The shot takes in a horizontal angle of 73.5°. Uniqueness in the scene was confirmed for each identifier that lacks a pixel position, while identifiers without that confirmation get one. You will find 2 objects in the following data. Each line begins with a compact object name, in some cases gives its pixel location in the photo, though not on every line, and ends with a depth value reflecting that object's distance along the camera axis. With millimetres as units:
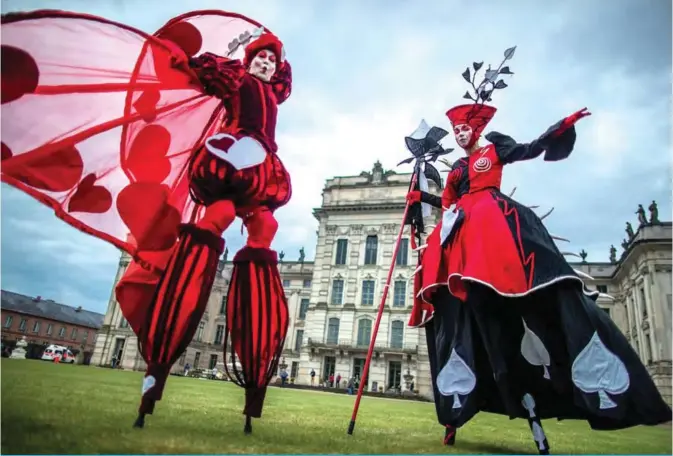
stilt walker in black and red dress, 2734
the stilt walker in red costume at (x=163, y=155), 2391
